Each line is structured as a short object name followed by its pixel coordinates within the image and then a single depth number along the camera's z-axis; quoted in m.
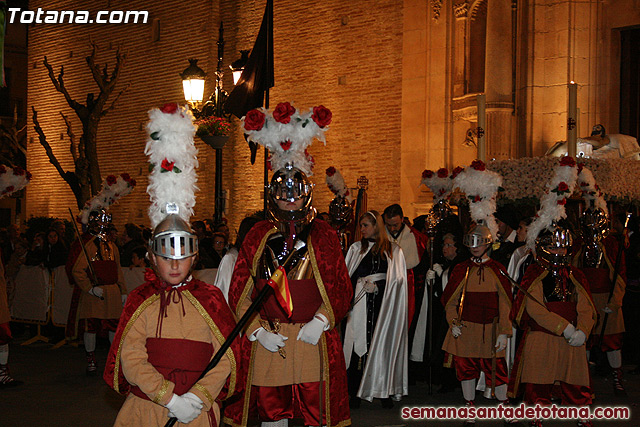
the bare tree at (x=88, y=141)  21.50
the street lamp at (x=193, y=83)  12.61
